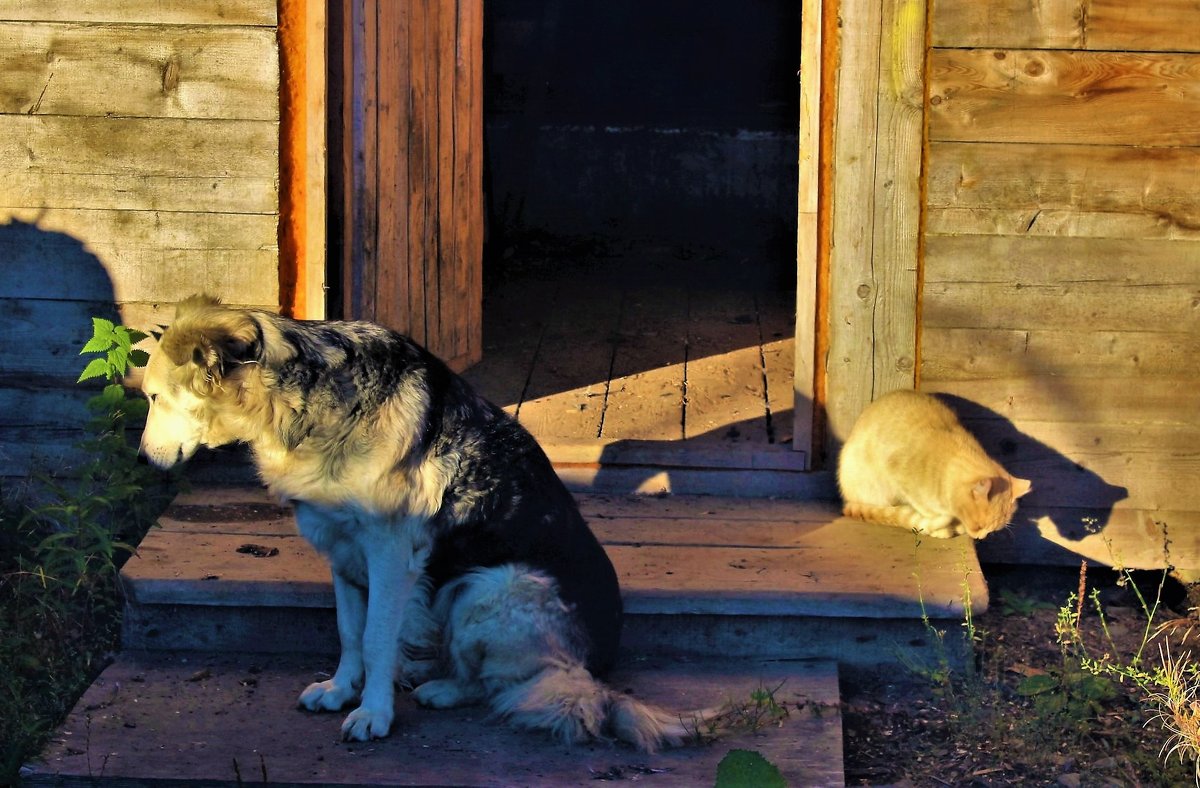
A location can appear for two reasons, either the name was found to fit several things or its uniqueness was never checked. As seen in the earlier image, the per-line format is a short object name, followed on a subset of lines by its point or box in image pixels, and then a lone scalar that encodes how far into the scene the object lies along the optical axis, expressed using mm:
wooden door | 5516
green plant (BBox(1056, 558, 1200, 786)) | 3897
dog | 3854
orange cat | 5070
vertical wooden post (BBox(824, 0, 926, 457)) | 5195
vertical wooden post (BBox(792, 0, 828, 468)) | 5273
